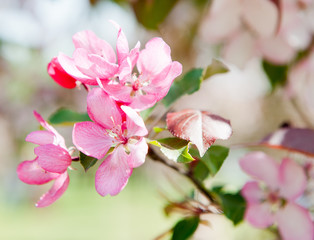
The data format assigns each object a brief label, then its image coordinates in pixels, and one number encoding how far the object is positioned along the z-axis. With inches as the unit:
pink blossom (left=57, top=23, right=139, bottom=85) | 18.3
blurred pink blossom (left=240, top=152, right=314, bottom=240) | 21.8
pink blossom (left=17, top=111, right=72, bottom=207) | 18.3
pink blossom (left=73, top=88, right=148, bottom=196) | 18.1
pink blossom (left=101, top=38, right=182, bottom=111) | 18.4
